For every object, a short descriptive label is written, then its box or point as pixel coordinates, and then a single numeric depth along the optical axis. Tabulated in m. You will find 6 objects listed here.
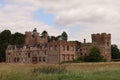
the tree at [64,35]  146.50
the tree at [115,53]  128.12
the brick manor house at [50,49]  99.69
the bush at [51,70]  31.72
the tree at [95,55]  97.19
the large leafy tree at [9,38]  134.75
